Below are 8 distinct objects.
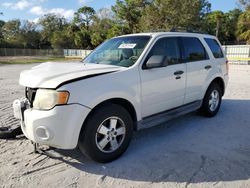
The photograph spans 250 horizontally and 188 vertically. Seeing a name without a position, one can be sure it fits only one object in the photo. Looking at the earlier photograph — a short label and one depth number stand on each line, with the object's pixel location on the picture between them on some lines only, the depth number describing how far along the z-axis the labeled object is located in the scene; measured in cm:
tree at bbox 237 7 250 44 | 2496
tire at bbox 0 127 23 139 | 357
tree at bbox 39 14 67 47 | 5946
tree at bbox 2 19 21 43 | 5941
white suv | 258
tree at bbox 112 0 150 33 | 3132
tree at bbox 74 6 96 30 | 5307
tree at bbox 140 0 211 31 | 2444
